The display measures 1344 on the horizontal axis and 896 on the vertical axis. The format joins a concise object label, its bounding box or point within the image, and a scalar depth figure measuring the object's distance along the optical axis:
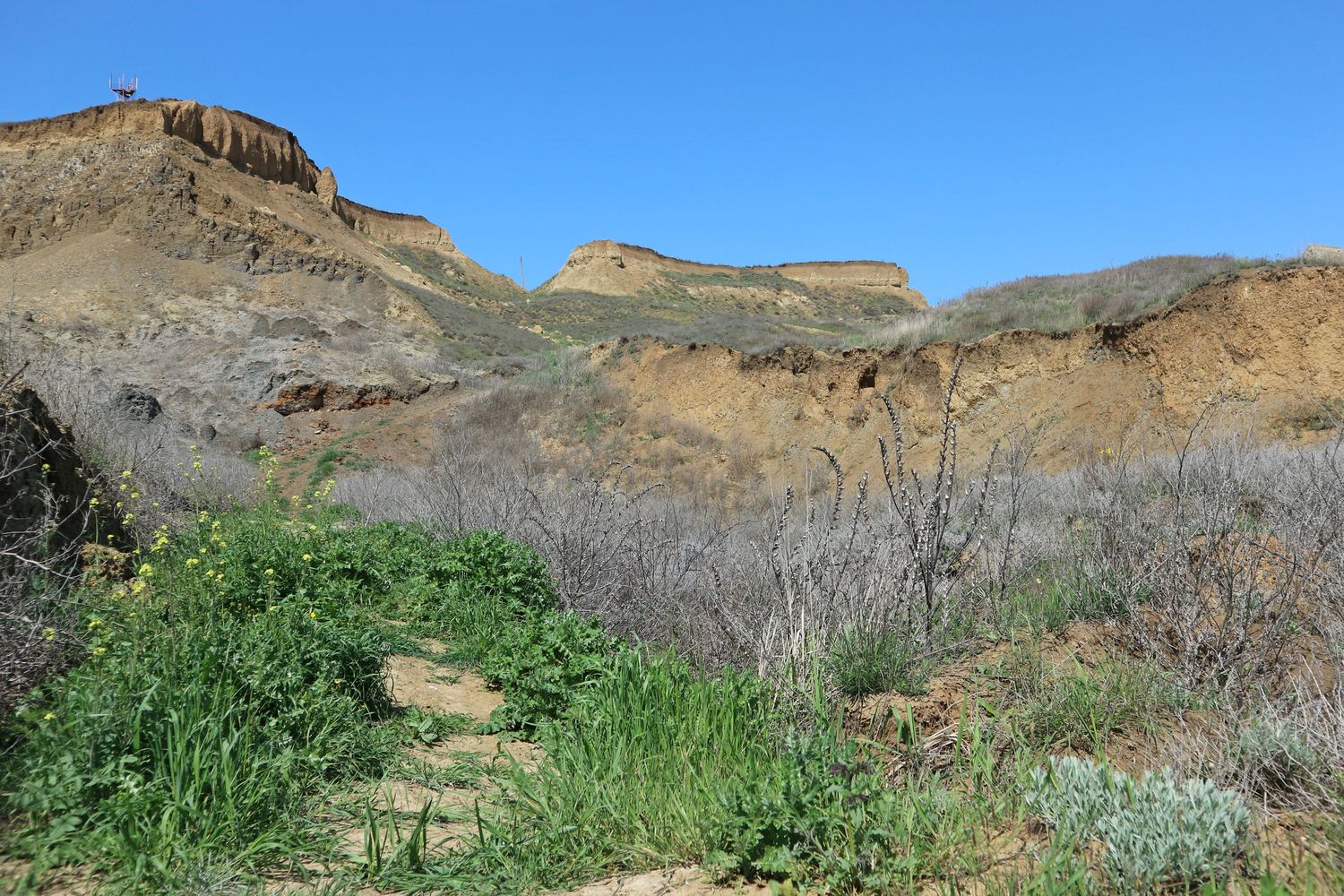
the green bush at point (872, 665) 3.91
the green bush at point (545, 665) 4.63
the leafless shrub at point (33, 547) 3.34
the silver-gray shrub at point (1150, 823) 2.31
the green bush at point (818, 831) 2.58
